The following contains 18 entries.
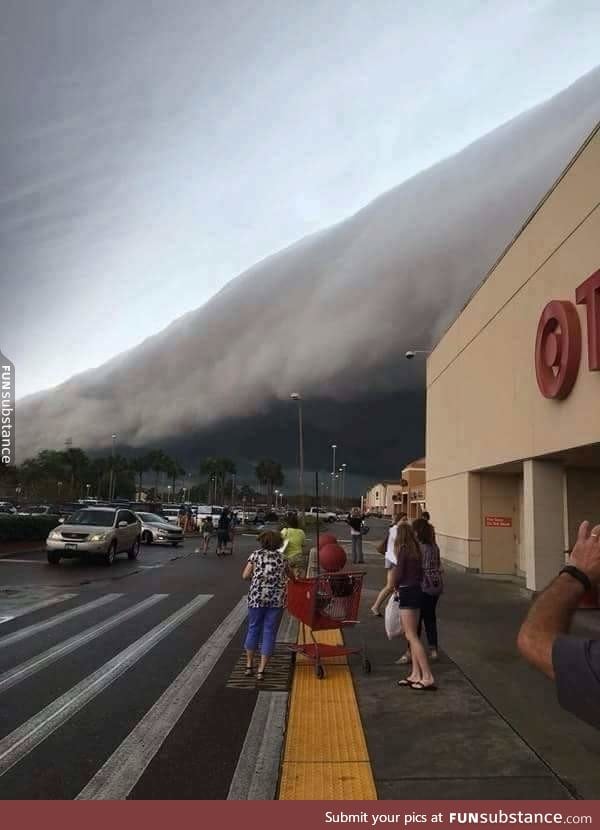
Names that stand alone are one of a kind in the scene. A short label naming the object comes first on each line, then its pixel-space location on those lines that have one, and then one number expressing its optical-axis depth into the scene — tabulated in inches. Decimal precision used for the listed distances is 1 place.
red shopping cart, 297.4
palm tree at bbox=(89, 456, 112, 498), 4931.1
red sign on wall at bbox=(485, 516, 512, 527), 737.0
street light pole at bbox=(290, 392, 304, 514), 1643.7
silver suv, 786.8
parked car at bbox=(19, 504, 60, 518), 1778.3
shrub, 979.9
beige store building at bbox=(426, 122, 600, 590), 431.2
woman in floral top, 285.6
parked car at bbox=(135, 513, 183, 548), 1248.8
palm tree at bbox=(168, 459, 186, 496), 5093.5
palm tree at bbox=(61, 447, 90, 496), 4387.3
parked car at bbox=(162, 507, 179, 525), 1957.9
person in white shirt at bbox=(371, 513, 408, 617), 370.8
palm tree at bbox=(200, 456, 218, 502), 4958.2
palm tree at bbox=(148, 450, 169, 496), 4950.8
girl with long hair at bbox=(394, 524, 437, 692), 266.4
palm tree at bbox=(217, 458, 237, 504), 5029.5
